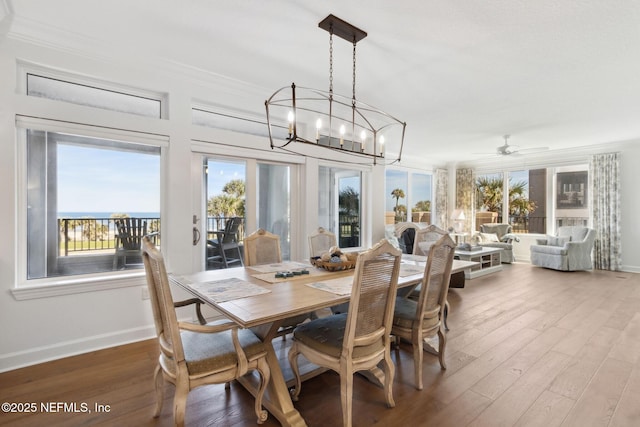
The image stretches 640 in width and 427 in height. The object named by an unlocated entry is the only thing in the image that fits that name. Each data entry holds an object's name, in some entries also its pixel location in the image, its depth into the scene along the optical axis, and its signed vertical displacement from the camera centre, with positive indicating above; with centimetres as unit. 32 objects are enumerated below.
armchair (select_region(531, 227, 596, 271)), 615 -78
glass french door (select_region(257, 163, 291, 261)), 391 +15
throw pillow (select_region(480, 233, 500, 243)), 740 -59
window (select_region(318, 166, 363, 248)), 468 +14
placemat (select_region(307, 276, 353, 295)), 190 -48
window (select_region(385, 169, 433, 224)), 779 +44
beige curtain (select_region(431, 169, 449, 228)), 858 +40
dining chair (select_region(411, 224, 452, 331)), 366 -30
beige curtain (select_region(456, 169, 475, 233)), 850 +51
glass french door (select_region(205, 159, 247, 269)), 351 +22
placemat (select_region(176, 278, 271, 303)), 180 -48
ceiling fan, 568 +136
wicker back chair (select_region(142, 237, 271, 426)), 150 -75
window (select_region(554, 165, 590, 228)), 697 +37
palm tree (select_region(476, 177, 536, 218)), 788 +41
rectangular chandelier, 255 +140
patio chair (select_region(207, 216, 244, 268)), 355 -38
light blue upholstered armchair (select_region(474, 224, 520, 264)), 716 -61
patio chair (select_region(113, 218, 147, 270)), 302 -25
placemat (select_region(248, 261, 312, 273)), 257 -47
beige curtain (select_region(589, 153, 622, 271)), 628 +7
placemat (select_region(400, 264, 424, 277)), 243 -47
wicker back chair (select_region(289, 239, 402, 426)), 166 -71
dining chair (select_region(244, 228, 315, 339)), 292 -36
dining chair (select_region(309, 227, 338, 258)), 327 -32
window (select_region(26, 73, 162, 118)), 261 +106
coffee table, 557 -91
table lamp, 805 -17
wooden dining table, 158 -49
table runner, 223 -48
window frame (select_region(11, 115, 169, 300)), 248 -40
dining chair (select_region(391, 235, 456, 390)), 209 -69
